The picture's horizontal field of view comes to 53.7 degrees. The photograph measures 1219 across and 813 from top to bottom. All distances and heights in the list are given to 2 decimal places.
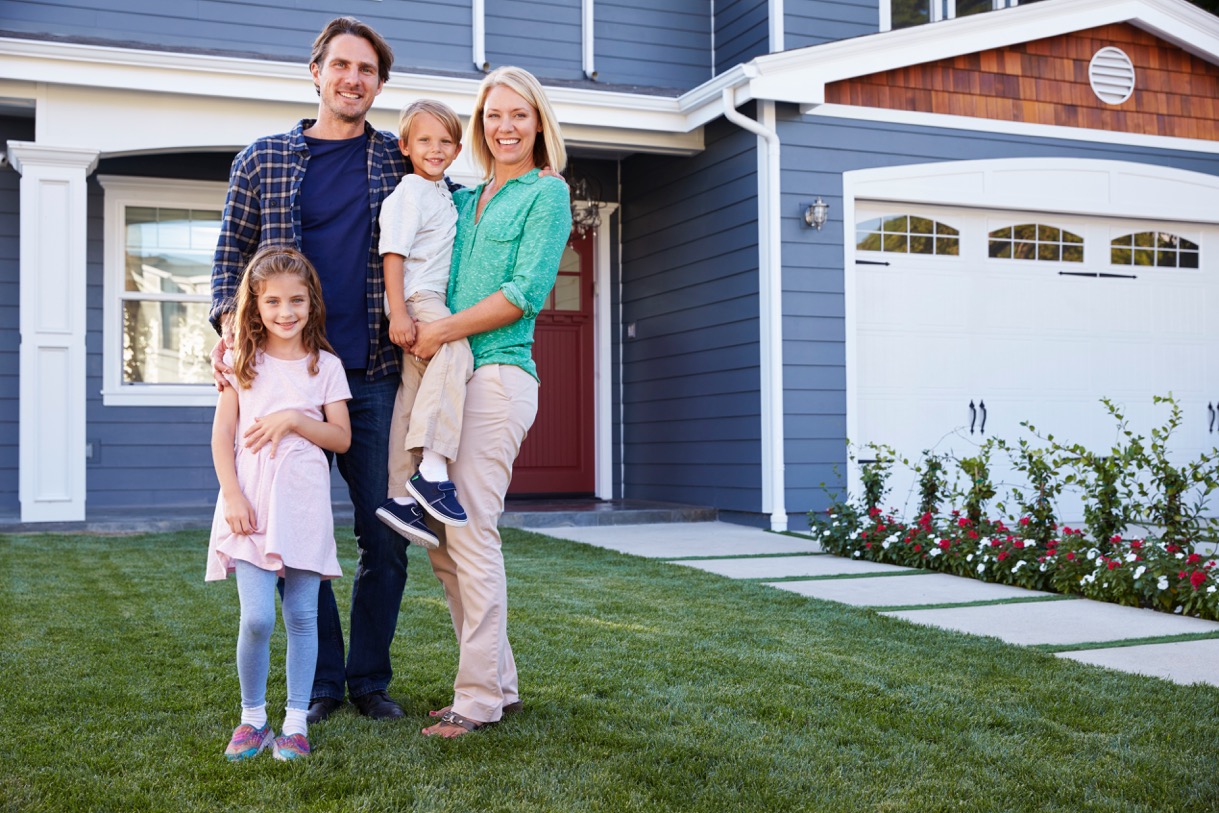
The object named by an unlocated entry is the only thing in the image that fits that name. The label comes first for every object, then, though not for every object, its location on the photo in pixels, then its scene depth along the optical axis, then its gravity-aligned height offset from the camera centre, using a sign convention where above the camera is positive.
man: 2.77 +0.44
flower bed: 4.50 -0.55
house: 7.02 +1.44
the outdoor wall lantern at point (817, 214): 7.38 +1.33
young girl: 2.50 -0.08
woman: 2.67 +0.22
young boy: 2.62 +0.26
